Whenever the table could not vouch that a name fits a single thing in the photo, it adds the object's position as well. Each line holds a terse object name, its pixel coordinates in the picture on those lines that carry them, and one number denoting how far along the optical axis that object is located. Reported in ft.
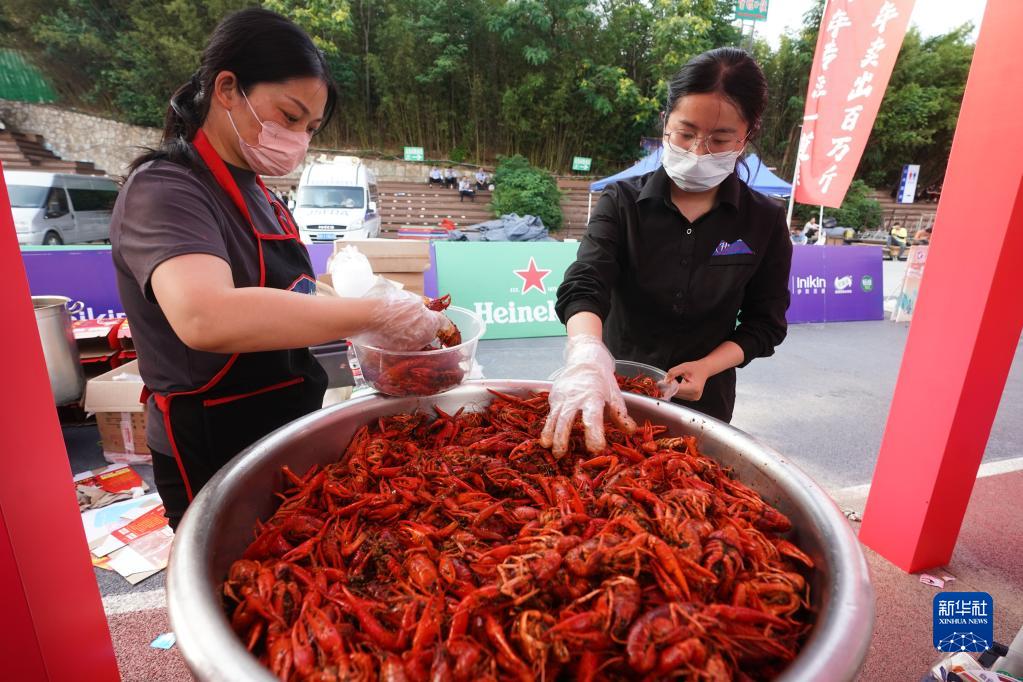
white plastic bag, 6.15
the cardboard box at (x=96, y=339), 15.67
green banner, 24.85
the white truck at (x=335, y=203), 43.93
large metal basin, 2.66
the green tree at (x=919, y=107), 84.23
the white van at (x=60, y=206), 38.06
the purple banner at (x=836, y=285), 30.81
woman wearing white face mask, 6.55
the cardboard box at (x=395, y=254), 16.11
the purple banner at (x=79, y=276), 17.42
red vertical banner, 22.59
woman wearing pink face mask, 4.23
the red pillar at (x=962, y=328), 8.38
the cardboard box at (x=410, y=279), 16.52
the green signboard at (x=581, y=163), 63.79
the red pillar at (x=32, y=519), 4.29
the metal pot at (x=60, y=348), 13.51
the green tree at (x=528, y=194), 68.85
